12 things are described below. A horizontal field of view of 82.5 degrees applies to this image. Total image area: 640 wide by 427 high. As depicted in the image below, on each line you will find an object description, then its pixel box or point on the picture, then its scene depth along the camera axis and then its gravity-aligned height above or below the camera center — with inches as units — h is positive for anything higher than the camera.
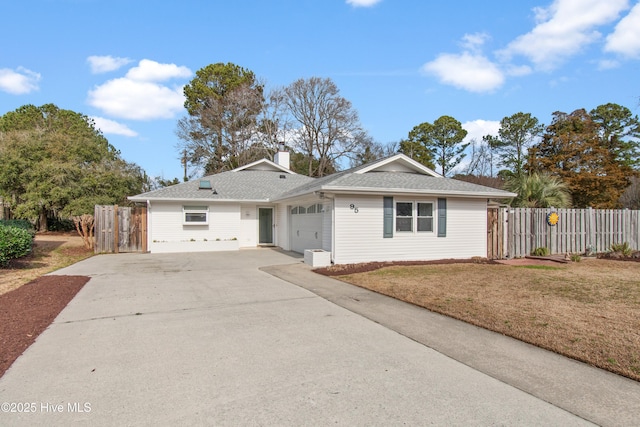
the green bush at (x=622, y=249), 536.4 -47.0
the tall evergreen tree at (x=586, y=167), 1002.1 +150.0
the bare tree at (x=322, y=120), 1419.8 +377.8
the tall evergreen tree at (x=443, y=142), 1557.6 +322.5
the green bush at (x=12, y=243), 393.1 -30.4
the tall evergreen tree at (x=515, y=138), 1424.0 +322.7
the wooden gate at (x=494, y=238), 540.7 -30.5
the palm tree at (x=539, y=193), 603.5 +41.0
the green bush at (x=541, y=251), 534.0 -49.4
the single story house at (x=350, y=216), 467.5 +1.3
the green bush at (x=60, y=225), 1170.0 -29.1
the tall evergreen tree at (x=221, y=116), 1368.1 +381.0
